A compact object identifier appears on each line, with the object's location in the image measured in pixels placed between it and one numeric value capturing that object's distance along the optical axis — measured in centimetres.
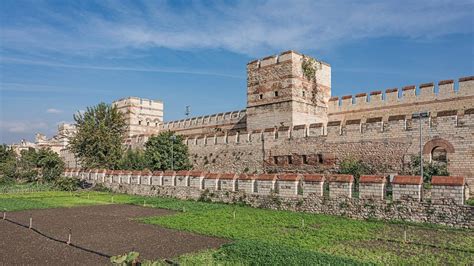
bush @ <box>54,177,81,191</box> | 2769
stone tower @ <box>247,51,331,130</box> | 2486
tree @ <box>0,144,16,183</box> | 3992
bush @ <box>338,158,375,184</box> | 1933
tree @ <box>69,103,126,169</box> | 3058
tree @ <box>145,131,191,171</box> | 2719
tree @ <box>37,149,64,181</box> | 3444
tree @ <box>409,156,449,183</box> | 1678
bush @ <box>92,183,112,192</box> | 2601
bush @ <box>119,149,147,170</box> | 3034
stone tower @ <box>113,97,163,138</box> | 4197
